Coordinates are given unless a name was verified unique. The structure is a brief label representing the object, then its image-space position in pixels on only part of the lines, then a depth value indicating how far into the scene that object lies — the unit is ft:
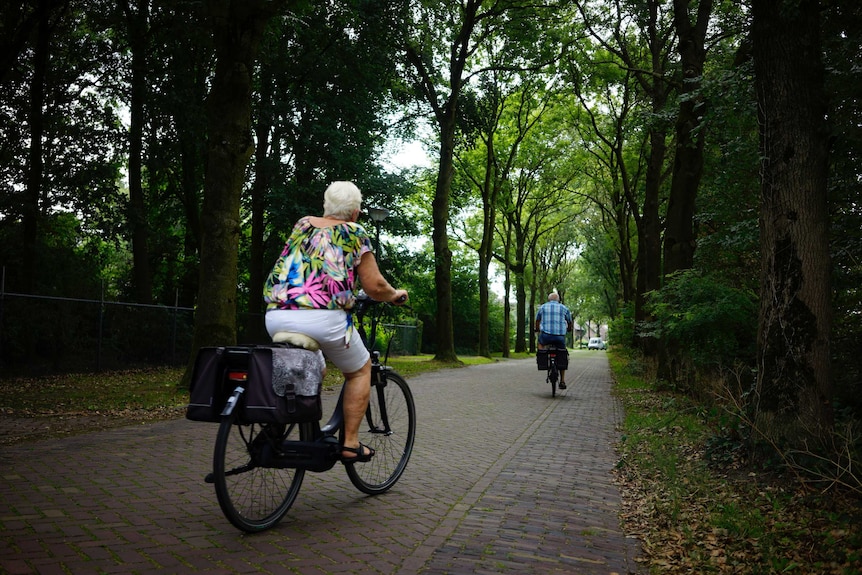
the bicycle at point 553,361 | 46.34
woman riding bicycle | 13.61
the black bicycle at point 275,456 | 12.60
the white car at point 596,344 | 302.04
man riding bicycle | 45.91
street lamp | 65.32
